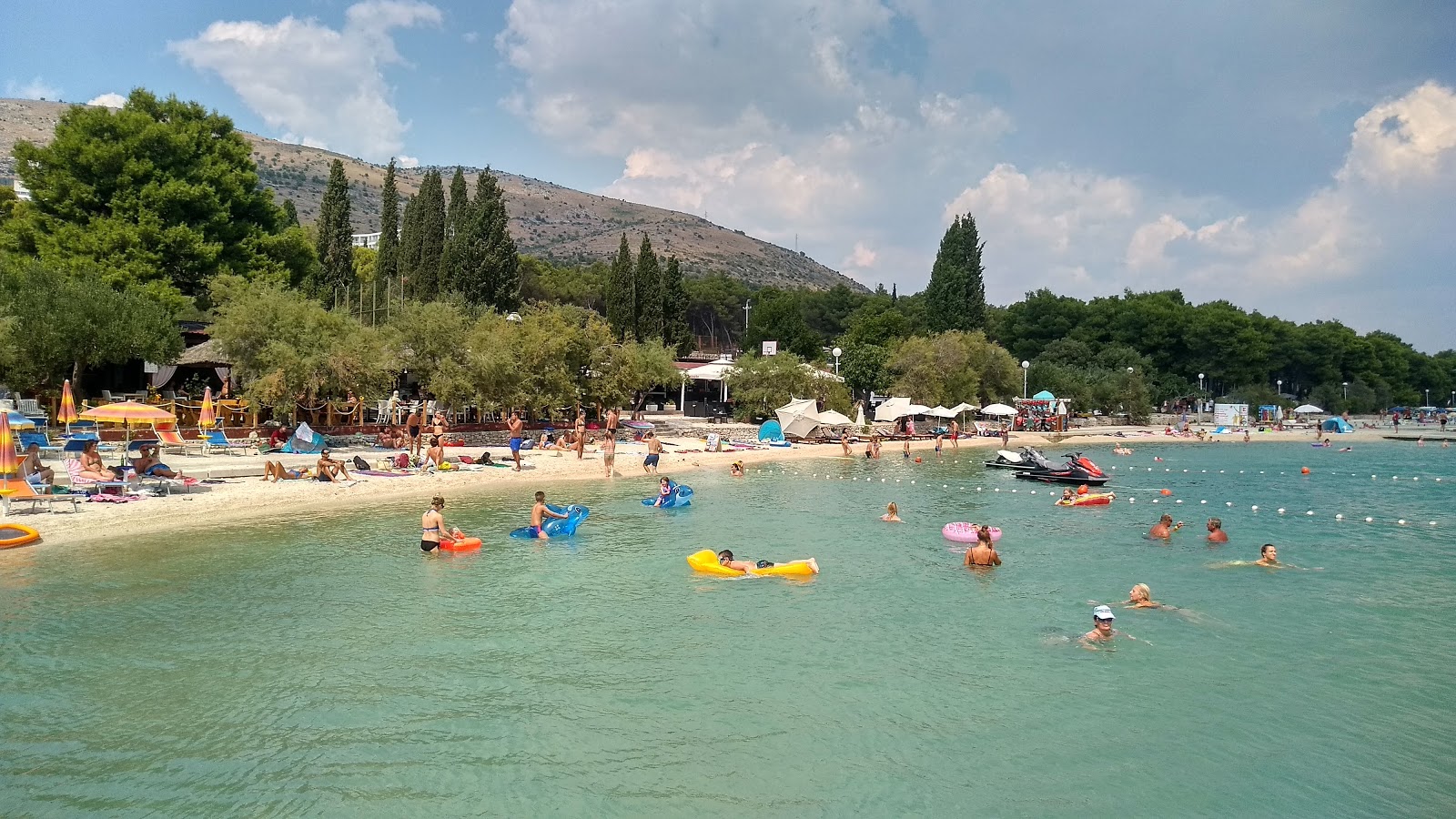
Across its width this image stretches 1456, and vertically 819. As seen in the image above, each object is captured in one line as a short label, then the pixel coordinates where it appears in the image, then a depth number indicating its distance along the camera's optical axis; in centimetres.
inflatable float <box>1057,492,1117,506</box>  2559
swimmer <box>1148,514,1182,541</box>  2038
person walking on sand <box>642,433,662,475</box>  2980
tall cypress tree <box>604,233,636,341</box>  5353
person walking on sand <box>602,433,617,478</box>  2822
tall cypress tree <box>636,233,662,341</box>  5400
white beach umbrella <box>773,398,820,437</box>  4072
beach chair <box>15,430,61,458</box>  1950
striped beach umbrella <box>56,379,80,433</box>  2102
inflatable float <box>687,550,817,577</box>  1592
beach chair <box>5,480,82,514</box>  1642
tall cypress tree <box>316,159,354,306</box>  4631
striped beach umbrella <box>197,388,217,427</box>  2484
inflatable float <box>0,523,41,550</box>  1551
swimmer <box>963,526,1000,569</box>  1705
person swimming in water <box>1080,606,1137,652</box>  1252
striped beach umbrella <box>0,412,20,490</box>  1545
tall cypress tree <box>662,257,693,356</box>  5594
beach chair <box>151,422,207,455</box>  2339
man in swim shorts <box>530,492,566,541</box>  1867
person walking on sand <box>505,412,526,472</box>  2784
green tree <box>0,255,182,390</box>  2580
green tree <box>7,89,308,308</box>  3388
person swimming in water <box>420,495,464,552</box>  1677
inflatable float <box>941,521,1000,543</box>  1936
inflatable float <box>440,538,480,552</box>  1688
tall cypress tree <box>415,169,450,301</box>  4847
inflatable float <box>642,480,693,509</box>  2280
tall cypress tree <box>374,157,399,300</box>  5047
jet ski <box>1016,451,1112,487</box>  2991
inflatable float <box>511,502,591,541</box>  1873
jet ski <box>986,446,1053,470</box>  3219
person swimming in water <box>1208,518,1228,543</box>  2011
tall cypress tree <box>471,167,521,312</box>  4694
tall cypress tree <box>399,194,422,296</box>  4956
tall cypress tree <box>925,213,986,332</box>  6656
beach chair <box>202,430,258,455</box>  2544
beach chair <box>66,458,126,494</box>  1867
